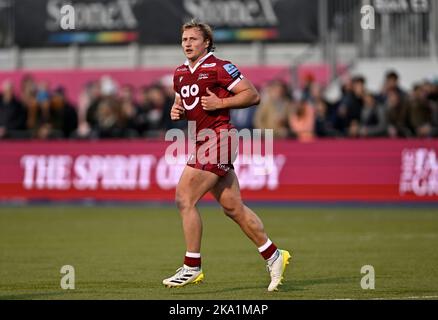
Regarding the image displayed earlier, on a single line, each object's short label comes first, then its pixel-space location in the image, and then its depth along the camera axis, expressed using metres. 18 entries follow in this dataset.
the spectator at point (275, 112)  25.78
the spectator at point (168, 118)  26.97
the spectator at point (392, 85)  25.48
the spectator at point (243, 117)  26.91
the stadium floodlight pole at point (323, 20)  30.86
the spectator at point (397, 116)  25.19
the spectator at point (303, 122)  25.80
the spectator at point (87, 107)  27.75
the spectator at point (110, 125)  27.11
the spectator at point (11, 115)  27.64
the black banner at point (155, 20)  31.55
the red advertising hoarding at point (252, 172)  24.50
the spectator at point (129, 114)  27.23
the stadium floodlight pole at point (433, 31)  29.14
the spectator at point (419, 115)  24.97
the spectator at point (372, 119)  25.38
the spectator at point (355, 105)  25.69
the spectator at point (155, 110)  27.28
